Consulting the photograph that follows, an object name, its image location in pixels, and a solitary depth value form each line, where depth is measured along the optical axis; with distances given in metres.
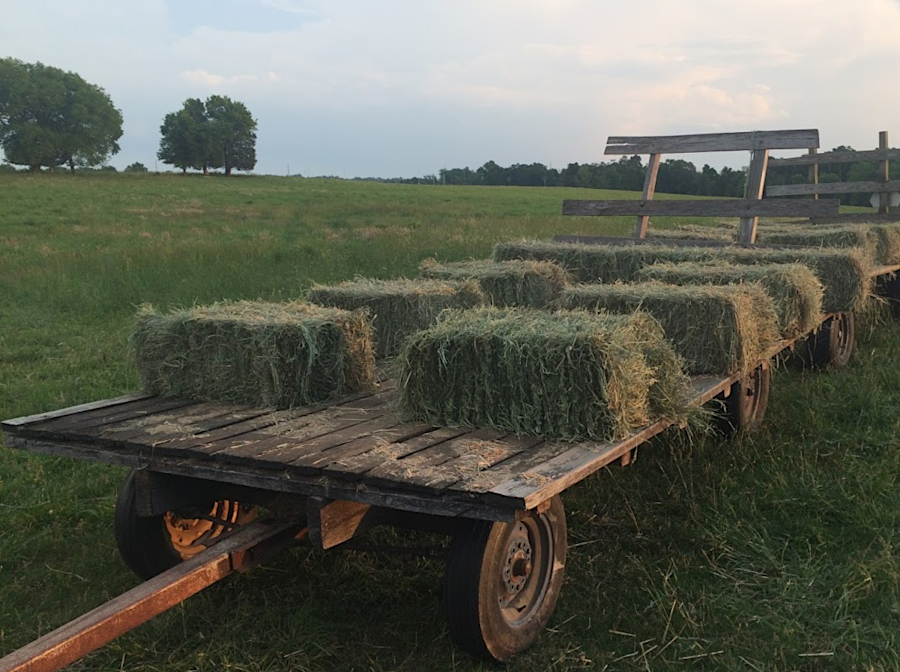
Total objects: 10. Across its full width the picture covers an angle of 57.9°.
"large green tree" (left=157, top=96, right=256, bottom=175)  78.56
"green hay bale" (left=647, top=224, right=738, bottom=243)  12.35
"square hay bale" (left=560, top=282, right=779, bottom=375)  5.36
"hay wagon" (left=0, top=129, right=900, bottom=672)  3.06
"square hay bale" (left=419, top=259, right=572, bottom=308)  7.50
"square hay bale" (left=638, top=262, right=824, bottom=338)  6.56
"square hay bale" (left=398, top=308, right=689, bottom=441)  3.77
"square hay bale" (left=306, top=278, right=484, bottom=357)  5.87
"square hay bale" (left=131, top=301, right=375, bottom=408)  4.46
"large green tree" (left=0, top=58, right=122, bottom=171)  61.47
